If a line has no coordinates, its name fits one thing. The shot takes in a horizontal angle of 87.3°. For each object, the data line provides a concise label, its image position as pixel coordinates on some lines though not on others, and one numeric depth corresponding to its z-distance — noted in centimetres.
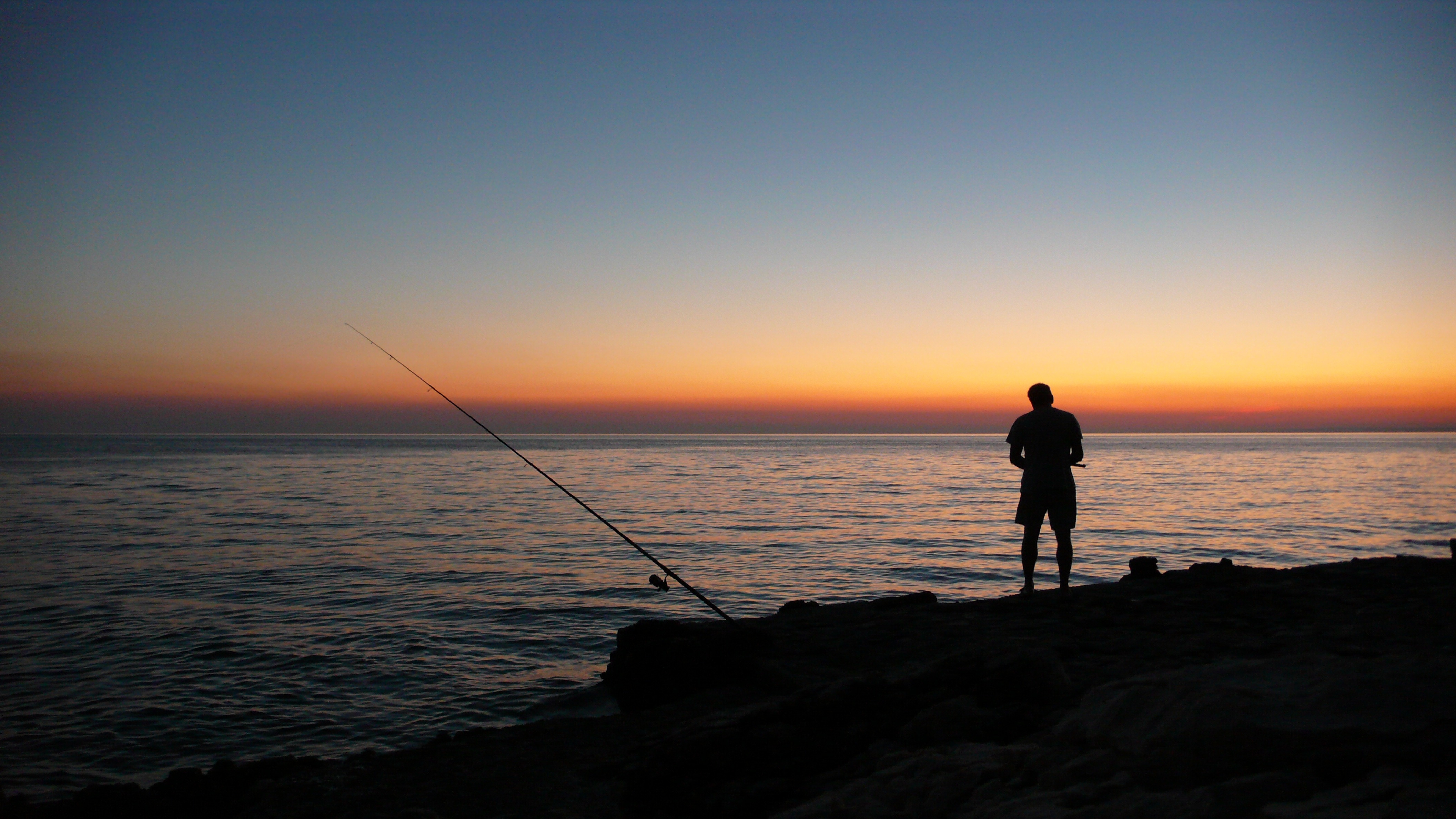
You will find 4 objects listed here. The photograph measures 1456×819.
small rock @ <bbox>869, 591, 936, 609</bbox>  799
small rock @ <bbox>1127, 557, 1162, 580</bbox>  891
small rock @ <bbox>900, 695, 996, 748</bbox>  371
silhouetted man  702
